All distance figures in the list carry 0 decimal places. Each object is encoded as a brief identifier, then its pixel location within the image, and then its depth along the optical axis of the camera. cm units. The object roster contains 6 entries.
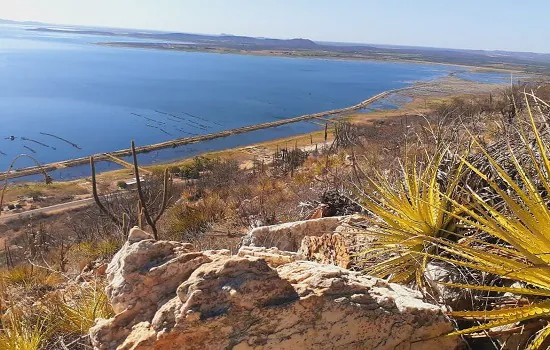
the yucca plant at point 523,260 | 209
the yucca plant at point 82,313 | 316
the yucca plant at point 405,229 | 312
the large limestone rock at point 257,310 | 210
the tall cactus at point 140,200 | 607
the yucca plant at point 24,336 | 298
